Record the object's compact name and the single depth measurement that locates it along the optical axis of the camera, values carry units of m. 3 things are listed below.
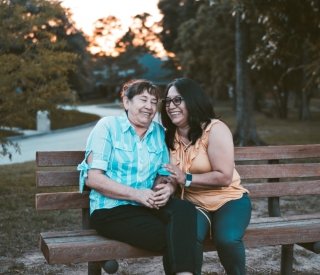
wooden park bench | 3.71
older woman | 3.66
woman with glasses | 3.97
